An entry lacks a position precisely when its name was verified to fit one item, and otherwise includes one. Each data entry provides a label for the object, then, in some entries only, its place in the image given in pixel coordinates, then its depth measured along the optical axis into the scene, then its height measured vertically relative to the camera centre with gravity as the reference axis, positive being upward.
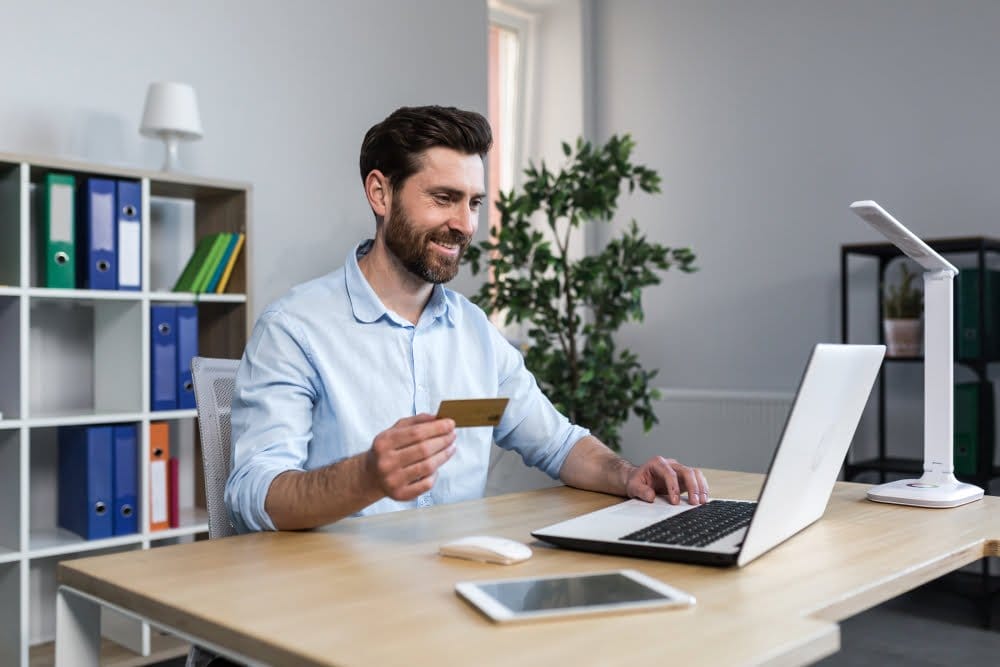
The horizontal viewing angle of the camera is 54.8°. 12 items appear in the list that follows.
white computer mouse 1.08 -0.25
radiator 4.14 -0.44
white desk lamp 1.54 -0.08
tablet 0.87 -0.25
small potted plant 3.49 +0.03
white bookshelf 2.51 -0.11
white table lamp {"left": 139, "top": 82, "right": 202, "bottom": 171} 2.79 +0.63
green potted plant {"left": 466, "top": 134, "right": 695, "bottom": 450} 3.49 +0.16
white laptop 1.02 -0.21
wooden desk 0.80 -0.26
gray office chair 1.48 -0.16
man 1.45 -0.05
